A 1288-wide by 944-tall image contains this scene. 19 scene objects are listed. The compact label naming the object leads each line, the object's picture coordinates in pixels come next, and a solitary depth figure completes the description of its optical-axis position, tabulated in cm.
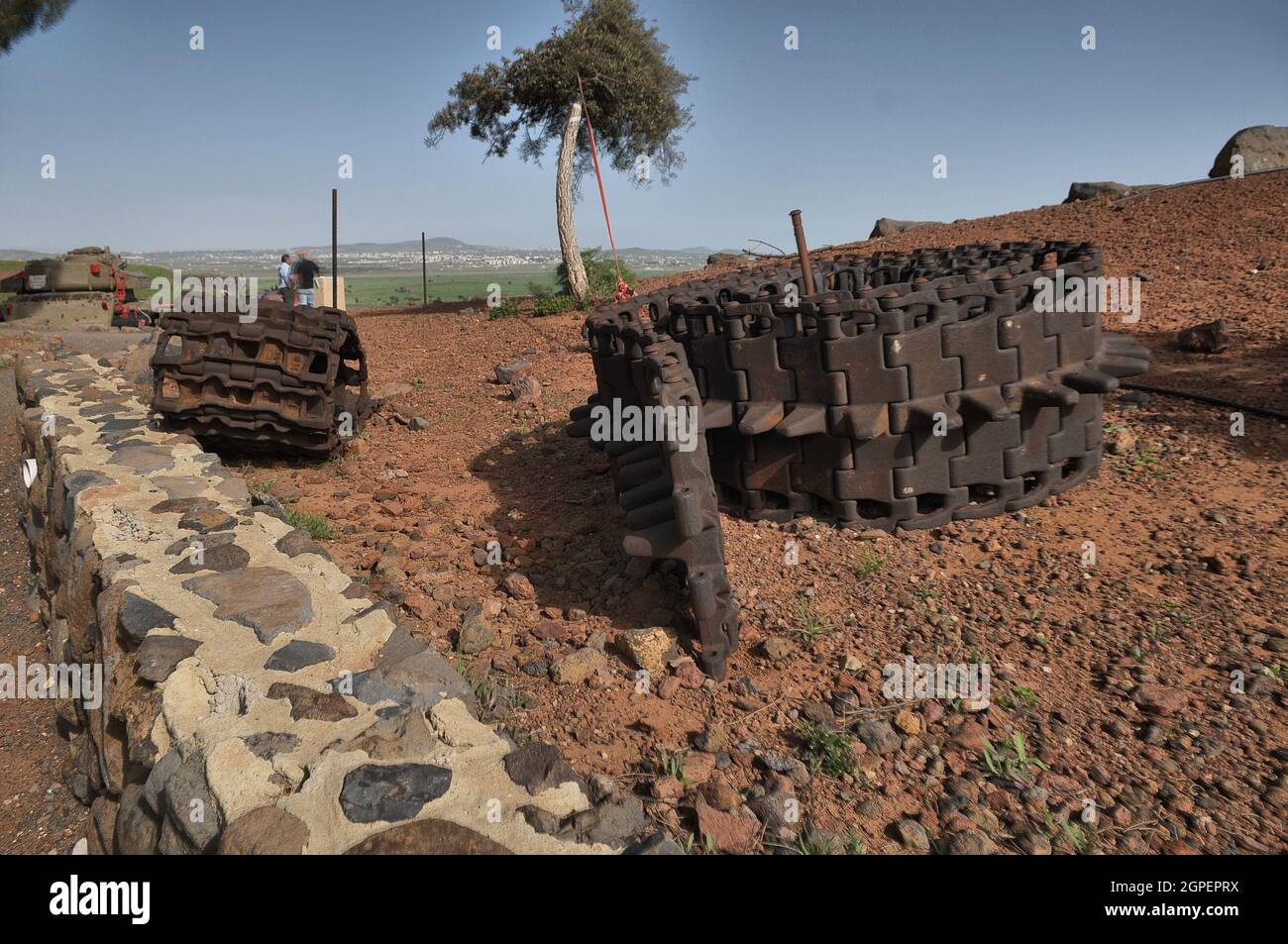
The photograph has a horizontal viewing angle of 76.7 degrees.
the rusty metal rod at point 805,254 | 508
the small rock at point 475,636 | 370
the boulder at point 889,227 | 1614
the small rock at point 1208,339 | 727
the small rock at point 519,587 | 424
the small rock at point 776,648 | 349
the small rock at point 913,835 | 250
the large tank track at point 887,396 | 423
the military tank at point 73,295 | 1891
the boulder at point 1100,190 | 1325
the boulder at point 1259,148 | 1390
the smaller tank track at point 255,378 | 614
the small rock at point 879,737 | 293
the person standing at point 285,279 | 1261
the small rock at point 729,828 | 247
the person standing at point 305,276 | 1220
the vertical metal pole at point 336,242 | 1348
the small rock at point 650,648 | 345
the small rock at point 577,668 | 340
